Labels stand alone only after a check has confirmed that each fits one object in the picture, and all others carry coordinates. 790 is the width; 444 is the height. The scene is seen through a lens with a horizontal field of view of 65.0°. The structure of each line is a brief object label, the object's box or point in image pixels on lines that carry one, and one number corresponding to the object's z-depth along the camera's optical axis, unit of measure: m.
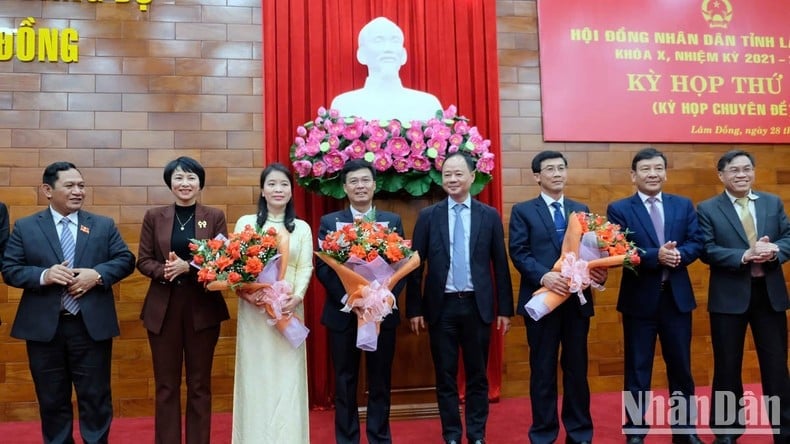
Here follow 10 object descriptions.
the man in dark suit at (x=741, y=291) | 2.89
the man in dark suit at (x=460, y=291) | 2.88
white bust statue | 3.79
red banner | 4.43
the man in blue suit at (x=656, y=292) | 2.96
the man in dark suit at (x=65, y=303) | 2.71
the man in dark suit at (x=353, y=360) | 2.79
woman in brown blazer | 2.72
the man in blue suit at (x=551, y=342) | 2.87
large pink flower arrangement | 3.34
